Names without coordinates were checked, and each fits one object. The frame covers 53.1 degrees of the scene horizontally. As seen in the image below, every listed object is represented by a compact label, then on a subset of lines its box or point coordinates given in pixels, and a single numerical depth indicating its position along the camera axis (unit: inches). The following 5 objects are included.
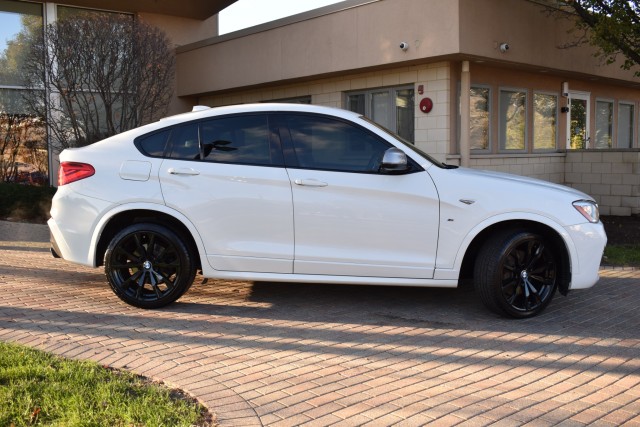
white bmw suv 225.1
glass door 590.6
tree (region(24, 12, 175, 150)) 470.6
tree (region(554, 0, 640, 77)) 378.9
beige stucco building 455.5
